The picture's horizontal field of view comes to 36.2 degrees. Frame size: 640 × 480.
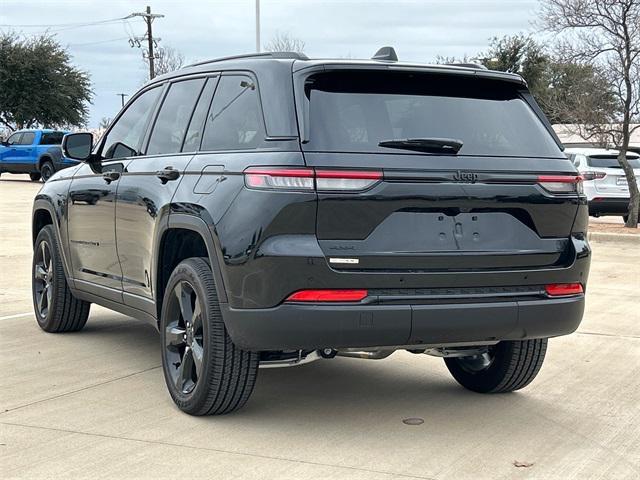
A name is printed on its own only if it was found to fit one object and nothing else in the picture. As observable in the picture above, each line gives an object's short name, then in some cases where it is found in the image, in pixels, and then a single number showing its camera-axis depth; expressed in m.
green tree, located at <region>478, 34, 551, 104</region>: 57.28
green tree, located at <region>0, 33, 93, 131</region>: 53.47
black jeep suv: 4.50
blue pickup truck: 31.50
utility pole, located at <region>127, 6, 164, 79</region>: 54.44
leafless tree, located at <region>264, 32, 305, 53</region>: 45.12
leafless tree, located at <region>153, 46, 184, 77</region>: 59.05
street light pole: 34.03
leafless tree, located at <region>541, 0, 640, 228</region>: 18.42
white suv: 18.92
